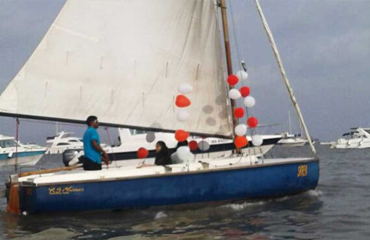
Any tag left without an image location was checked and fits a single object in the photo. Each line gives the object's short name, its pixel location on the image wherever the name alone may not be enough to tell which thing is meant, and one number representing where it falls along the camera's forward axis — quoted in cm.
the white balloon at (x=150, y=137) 1534
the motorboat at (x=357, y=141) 6688
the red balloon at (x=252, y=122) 1405
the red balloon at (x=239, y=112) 1416
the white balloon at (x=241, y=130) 1388
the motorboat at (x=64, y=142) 8231
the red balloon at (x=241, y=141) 1376
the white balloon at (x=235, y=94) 1399
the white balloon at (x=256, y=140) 1443
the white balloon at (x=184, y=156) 1334
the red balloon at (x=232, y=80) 1409
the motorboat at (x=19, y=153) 4344
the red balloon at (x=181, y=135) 1341
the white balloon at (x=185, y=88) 1364
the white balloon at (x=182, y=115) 1356
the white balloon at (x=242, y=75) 1446
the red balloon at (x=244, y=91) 1427
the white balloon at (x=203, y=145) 1576
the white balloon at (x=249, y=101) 1413
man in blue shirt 1266
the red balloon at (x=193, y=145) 1593
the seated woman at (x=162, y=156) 1342
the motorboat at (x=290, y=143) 8174
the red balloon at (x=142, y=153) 1566
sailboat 1212
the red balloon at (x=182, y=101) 1344
